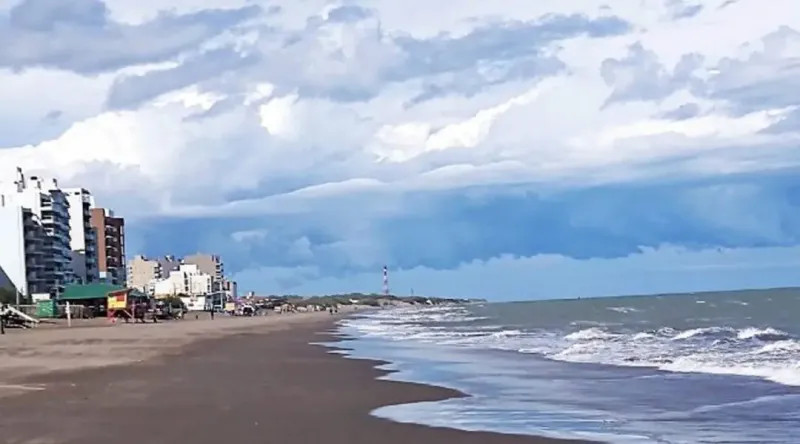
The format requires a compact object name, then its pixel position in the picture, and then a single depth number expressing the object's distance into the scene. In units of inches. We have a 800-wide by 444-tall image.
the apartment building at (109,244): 6756.9
